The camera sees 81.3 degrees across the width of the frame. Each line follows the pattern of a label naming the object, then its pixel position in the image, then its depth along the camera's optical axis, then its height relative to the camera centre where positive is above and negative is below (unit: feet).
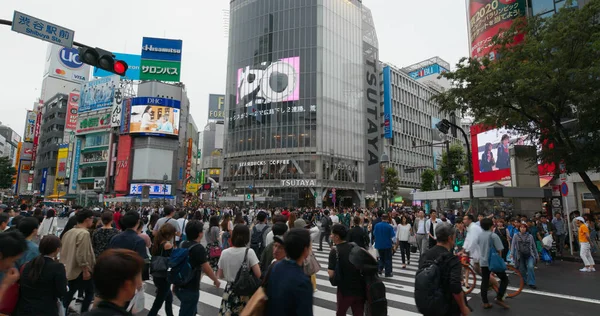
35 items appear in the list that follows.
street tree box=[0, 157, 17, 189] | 181.89 +15.25
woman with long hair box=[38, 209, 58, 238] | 32.04 -2.10
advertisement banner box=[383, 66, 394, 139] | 212.43 +62.74
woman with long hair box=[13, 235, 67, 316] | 11.33 -2.82
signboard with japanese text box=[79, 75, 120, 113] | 208.95 +66.20
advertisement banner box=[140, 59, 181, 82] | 199.21 +76.11
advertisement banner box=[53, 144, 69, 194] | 228.98 +24.88
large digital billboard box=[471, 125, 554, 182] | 102.78 +16.47
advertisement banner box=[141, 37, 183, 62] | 197.16 +87.76
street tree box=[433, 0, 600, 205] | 45.65 +16.86
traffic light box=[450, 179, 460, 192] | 61.85 +3.83
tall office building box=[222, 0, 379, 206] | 174.81 +52.10
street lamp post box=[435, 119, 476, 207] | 56.75 +13.12
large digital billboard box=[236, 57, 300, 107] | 179.93 +63.53
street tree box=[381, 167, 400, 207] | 185.28 +12.69
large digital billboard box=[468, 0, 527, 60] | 106.73 +59.75
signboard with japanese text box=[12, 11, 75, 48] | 23.80 +12.08
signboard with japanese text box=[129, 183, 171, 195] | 191.21 +8.05
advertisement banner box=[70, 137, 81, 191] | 218.79 +23.39
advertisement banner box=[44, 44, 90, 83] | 275.08 +109.69
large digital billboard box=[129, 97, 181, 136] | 195.52 +48.48
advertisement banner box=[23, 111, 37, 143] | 272.76 +59.00
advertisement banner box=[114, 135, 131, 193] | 196.54 +21.43
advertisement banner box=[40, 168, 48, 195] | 242.13 +13.70
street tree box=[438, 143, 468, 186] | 173.88 +25.12
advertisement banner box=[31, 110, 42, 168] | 260.01 +49.52
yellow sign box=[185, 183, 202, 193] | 209.81 +9.90
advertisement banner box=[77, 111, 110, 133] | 211.41 +49.42
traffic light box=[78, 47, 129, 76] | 26.02 +10.83
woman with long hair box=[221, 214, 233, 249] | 31.19 -2.33
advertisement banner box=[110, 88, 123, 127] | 202.69 +53.66
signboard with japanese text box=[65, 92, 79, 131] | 232.73 +60.71
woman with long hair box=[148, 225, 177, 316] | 16.76 -2.44
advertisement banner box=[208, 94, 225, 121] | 401.14 +112.57
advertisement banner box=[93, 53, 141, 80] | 208.54 +82.84
